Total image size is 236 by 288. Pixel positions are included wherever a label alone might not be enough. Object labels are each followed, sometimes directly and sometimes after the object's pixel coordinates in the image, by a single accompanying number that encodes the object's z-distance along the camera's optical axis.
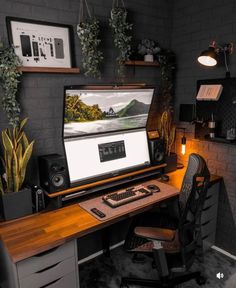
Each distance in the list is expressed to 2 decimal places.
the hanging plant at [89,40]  1.94
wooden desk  1.35
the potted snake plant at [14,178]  1.64
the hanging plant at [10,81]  1.62
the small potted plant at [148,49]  2.41
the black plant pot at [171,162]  2.50
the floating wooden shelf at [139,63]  2.31
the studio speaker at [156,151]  2.37
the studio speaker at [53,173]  1.78
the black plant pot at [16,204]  1.63
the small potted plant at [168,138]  2.52
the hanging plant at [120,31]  2.08
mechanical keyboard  1.84
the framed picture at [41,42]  1.75
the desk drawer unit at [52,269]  1.38
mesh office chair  1.49
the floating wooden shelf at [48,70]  1.77
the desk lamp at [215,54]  2.10
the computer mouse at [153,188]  2.07
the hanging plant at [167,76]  2.54
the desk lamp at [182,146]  2.59
